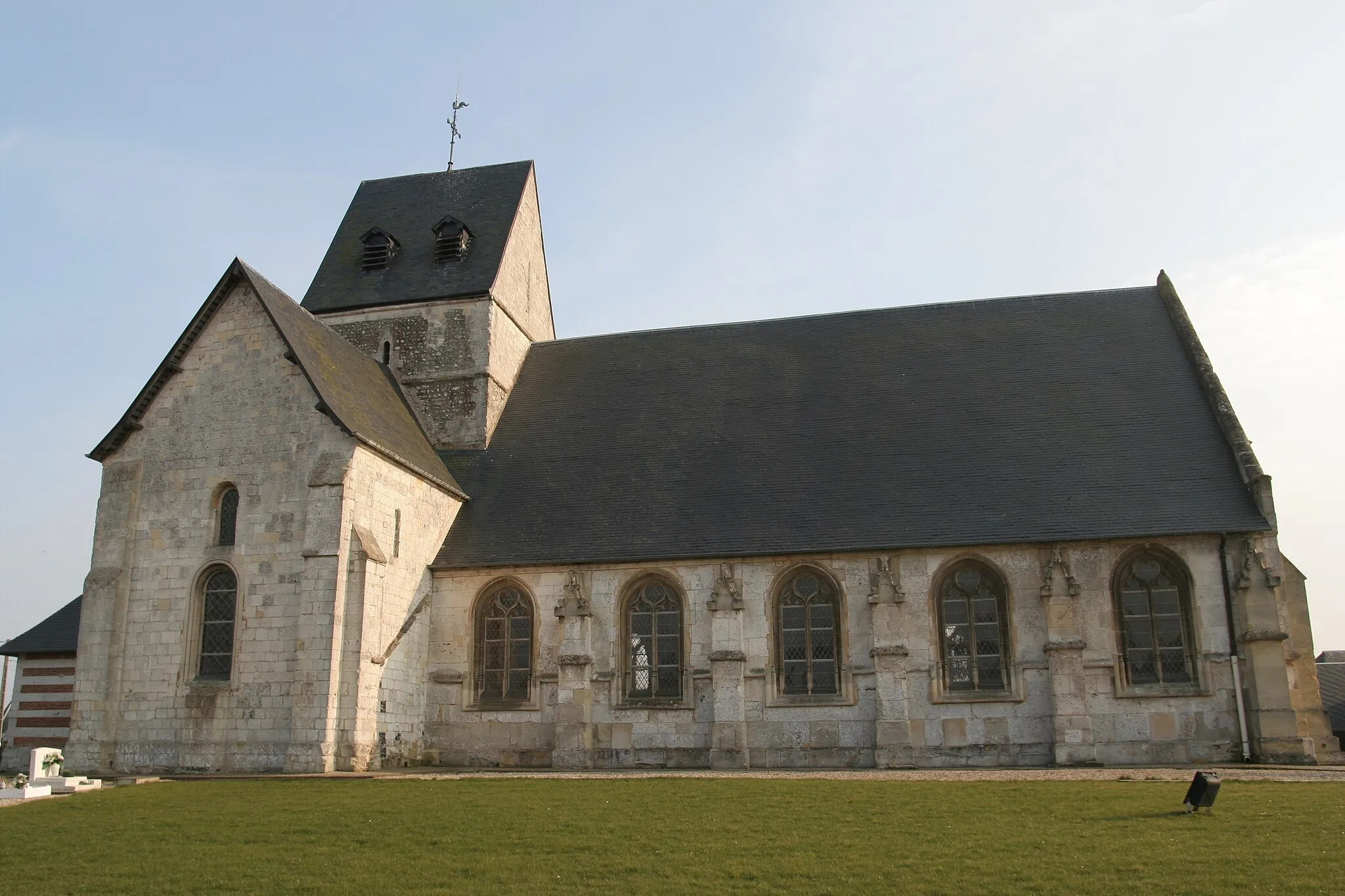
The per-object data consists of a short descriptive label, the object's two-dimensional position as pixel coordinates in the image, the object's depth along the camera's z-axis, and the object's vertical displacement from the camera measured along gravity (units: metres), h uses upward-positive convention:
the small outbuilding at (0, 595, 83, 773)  23.66 +0.80
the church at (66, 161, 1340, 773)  20.69 +2.70
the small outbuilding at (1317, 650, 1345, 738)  32.84 +0.64
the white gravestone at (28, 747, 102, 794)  17.80 -0.72
